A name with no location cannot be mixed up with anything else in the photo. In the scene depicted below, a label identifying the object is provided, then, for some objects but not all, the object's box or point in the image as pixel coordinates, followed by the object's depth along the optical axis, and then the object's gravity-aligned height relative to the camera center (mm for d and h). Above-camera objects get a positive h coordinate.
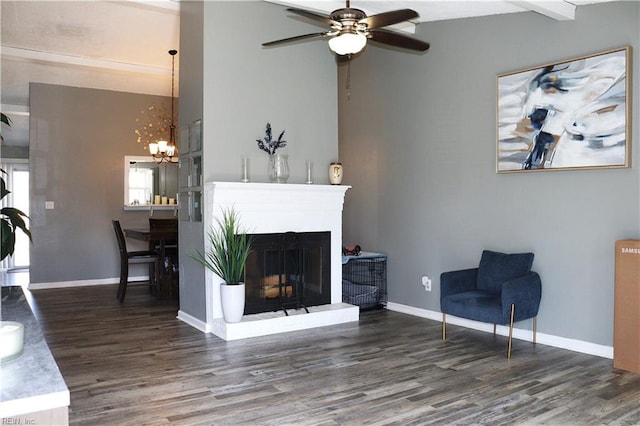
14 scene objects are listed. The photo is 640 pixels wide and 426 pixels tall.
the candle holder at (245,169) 4793 +383
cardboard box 3568 -700
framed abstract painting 3822 +789
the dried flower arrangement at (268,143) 4969 +654
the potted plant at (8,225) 2321 -82
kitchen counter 1252 -476
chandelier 6844 +846
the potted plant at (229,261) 4457 -473
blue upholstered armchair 3957 -691
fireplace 4613 -233
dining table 6289 -592
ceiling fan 3252 +1240
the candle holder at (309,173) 5227 +378
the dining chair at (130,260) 6266 -703
